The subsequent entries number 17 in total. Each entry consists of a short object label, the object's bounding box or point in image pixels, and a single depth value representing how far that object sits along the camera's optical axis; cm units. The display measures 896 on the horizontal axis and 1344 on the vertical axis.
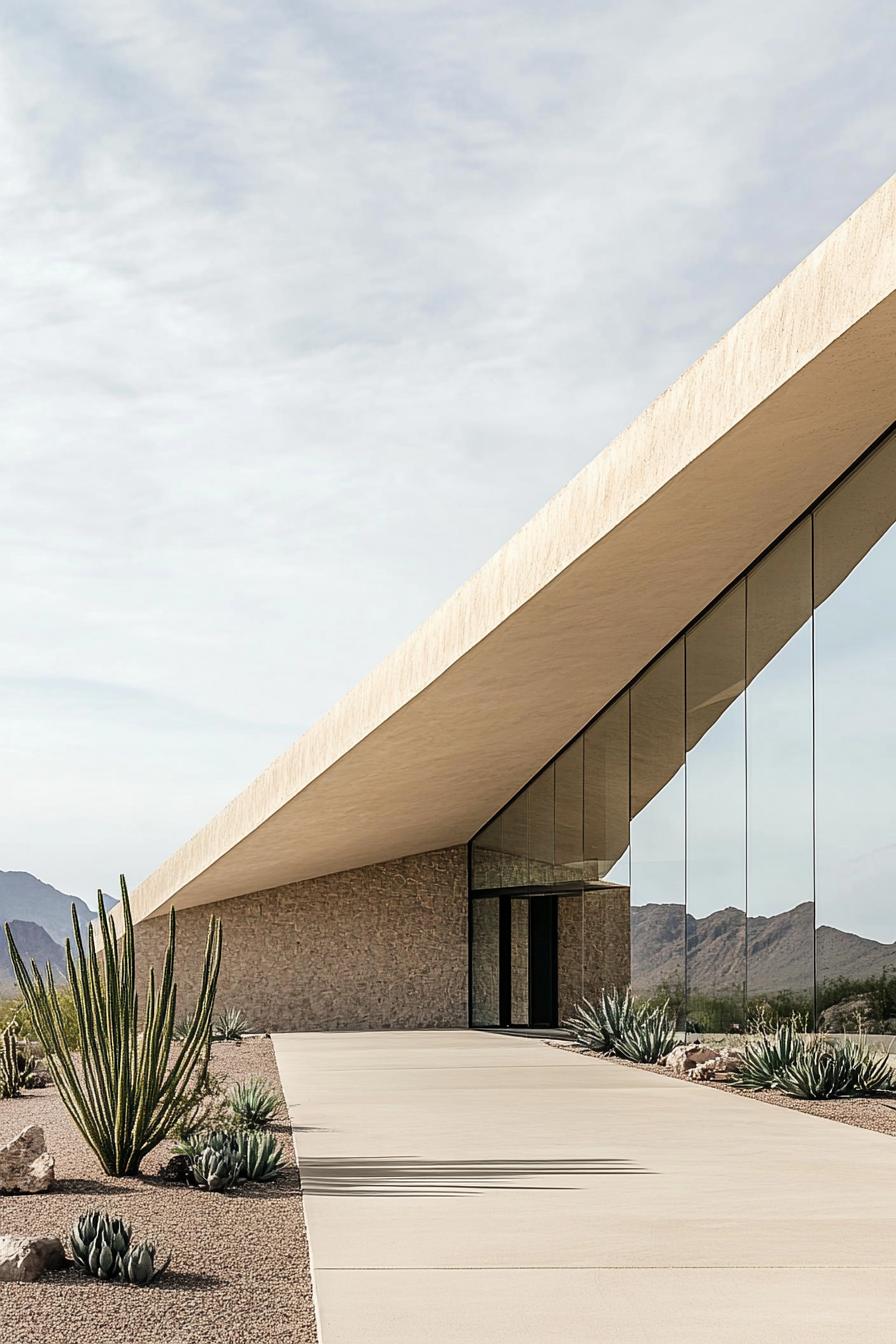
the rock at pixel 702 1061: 1498
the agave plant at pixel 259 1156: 841
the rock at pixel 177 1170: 853
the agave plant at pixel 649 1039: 1706
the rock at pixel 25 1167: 812
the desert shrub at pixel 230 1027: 2219
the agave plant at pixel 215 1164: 813
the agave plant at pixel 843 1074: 1273
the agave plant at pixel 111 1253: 598
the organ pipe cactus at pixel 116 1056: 873
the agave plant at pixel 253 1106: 1056
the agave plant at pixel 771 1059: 1359
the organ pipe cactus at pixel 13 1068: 1557
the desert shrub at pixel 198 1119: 917
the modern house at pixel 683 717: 1117
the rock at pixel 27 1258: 597
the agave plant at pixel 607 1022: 1845
